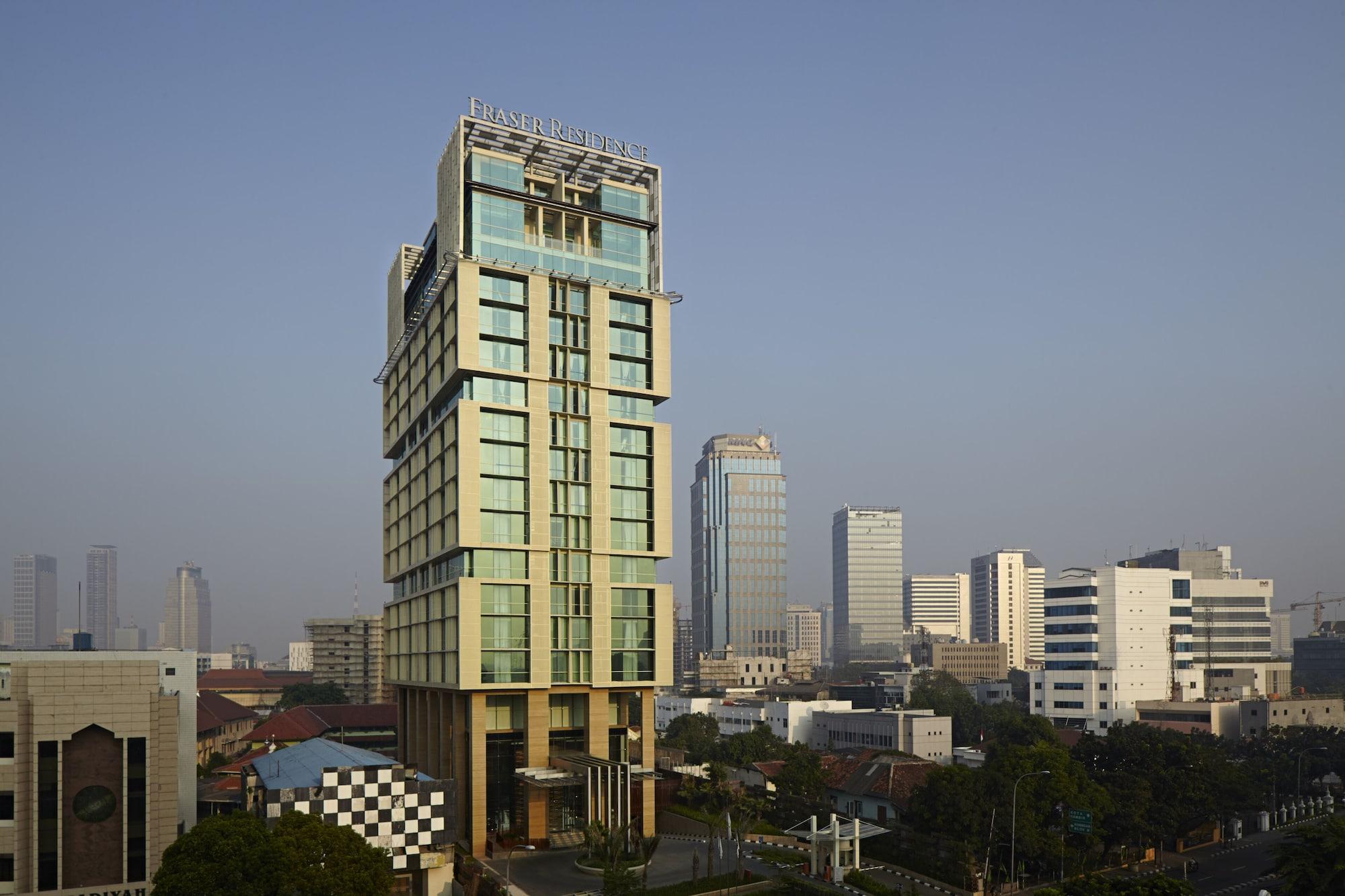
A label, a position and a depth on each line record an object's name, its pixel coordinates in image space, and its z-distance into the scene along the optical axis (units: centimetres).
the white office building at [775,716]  16950
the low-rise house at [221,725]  14325
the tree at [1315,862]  4894
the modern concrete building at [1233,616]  18712
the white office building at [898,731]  13700
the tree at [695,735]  14462
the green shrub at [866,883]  6631
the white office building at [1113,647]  16525
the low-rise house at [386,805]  6019
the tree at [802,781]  9594
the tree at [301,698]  19738
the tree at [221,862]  4562
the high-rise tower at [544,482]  8131
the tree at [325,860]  4806
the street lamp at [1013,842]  6775
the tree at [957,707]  18225
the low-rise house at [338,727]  14950
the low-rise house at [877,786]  9244
